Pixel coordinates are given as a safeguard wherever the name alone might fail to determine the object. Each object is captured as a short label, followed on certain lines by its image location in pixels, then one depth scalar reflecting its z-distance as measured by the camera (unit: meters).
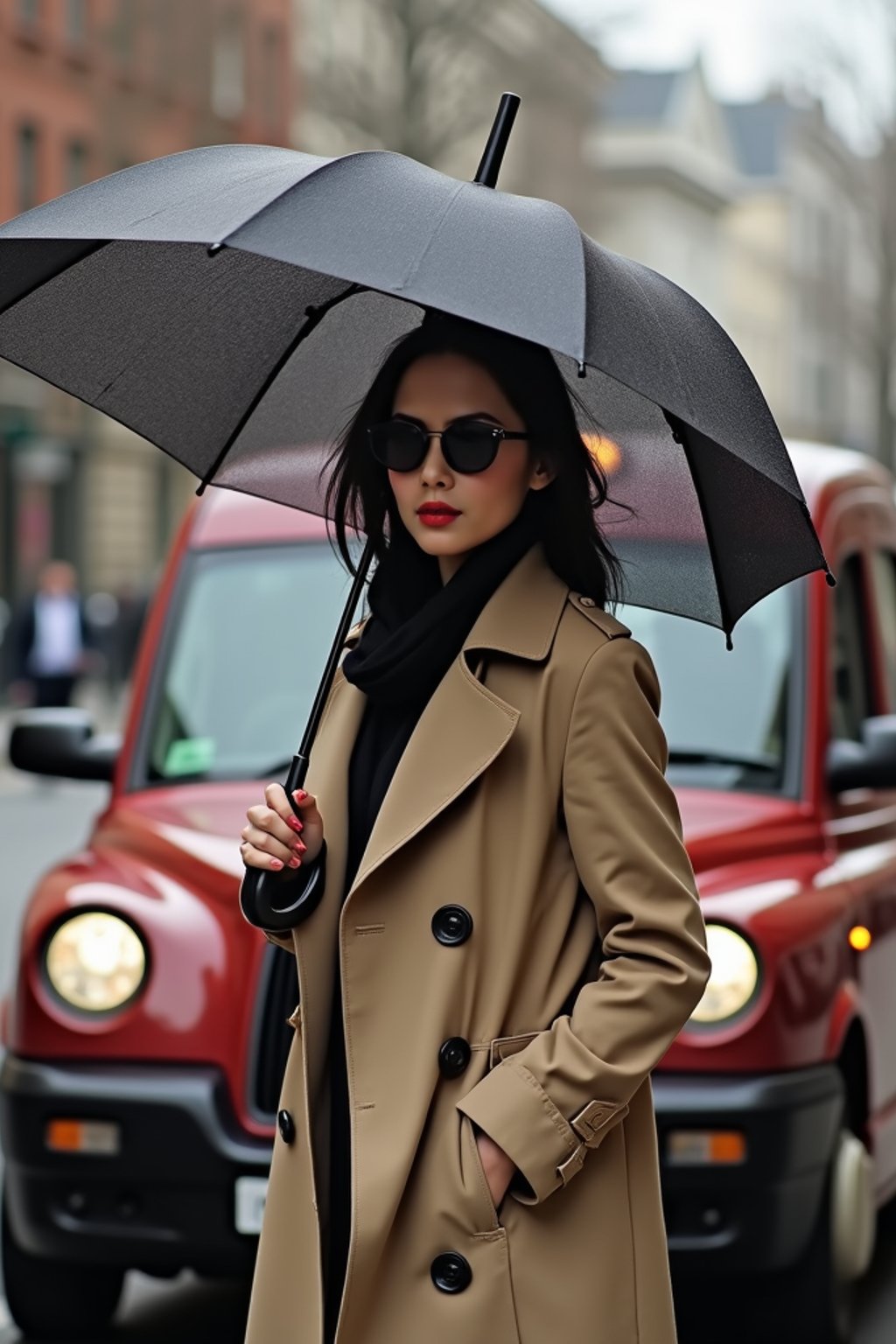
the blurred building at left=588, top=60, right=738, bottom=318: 79.81
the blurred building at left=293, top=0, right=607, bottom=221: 34.19
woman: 2.89
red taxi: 4.96
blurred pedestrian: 22.59
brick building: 34.81
